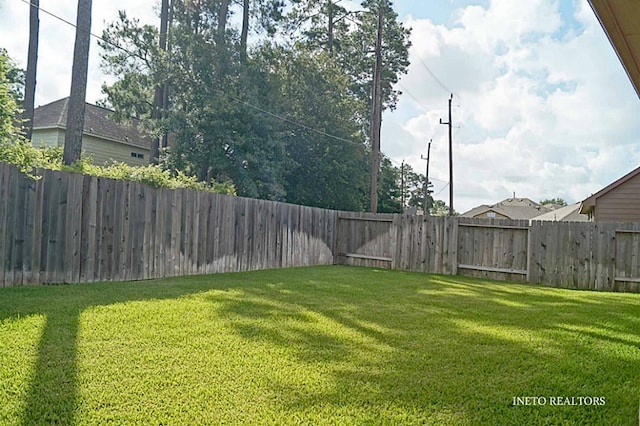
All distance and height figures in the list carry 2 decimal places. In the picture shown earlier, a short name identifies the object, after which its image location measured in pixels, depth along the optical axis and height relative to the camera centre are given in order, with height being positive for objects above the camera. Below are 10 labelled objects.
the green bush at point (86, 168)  5.09 +0.67
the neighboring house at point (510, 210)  38.79 +2.38
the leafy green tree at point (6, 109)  5.34 +1.29
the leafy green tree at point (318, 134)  16.70 +3.61
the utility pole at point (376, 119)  12.55 +3.18
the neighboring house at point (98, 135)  15.52 +3.06
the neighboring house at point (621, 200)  11.54 +1.08
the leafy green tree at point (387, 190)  21.23 +2.02
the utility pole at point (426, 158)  29.05 +4.95
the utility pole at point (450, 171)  18.91 +2.70
